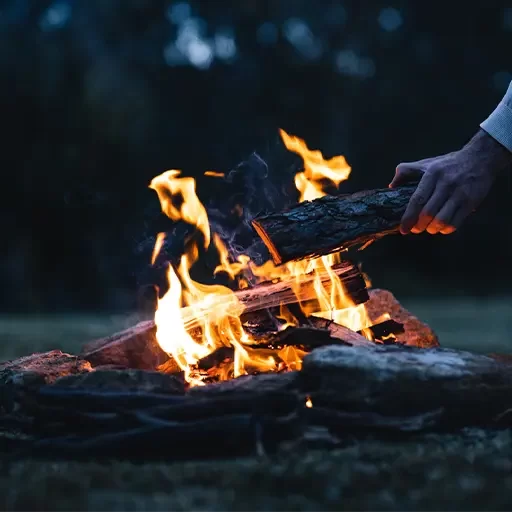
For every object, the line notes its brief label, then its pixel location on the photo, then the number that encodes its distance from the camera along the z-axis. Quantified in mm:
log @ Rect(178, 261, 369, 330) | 2562
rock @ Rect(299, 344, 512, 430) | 1945
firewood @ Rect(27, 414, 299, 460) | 1862
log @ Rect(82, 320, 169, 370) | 2646
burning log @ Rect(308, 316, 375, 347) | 2402
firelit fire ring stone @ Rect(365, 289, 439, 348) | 2996
